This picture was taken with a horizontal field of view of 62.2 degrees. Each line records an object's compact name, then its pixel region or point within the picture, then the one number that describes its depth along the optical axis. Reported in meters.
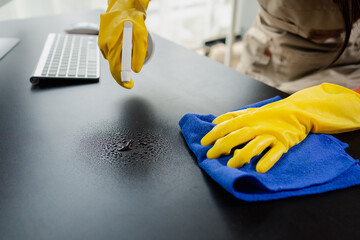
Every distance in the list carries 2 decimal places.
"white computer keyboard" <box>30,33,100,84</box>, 0.98
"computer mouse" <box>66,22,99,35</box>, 1.36
